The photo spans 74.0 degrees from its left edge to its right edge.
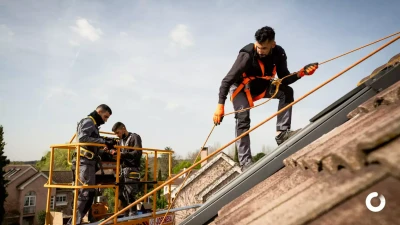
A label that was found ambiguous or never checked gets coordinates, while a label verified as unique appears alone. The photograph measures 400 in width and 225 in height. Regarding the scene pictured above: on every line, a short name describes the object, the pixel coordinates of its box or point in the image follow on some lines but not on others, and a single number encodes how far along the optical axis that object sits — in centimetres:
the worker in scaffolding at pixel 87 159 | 481
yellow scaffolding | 444
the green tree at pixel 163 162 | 5721
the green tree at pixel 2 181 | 2428
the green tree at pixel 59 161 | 5538
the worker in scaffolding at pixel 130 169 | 587
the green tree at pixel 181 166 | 5328
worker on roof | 323
